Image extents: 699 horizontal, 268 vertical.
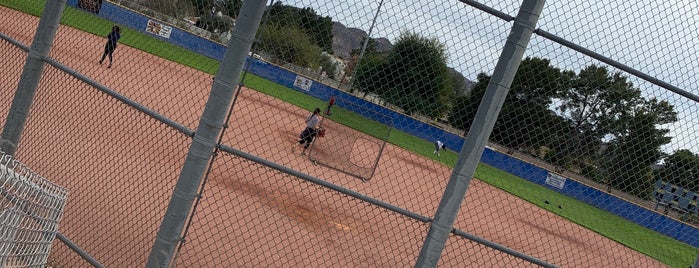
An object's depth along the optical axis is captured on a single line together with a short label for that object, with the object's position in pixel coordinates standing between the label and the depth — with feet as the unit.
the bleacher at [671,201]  40.04
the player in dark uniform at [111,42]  62.02
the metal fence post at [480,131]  13.53
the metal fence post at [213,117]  14.03
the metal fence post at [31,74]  17.52
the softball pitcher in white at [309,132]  57.26
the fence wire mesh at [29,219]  10.56
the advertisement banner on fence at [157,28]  53.62
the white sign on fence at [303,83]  80.66
